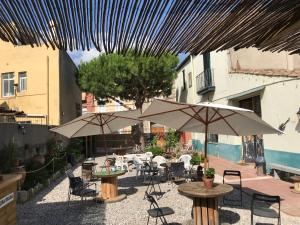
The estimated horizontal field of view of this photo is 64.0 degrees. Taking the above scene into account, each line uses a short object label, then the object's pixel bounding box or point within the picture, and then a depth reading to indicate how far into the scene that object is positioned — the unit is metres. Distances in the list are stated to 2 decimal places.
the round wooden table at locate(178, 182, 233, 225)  4.70
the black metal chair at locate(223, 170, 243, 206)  6.22
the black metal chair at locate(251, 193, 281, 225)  4.28
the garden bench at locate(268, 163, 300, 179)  8.18
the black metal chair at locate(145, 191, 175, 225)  4.68
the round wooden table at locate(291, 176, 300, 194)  7.02
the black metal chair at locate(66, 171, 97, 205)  6.54
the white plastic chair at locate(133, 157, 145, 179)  9.73
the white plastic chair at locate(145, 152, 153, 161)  10.81
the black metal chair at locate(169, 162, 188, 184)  7.96
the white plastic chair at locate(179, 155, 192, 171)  9.63
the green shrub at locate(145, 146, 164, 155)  14.21
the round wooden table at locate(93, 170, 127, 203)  7.16
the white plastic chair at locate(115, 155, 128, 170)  11.15
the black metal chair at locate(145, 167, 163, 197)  7.71
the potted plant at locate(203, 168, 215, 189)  4.96
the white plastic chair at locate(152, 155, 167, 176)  10.00
